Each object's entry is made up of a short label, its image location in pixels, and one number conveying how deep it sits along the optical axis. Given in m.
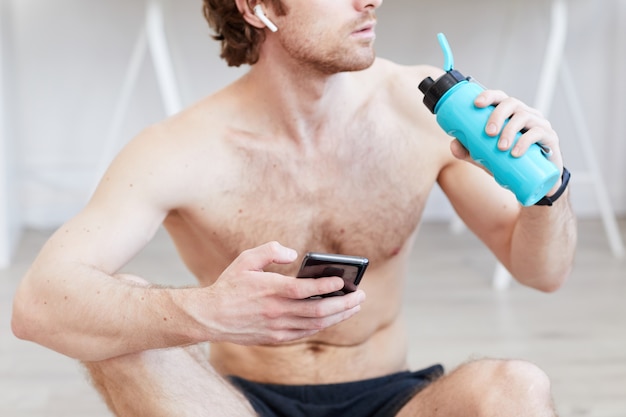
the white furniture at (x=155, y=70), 4.03
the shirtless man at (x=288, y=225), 2.27
